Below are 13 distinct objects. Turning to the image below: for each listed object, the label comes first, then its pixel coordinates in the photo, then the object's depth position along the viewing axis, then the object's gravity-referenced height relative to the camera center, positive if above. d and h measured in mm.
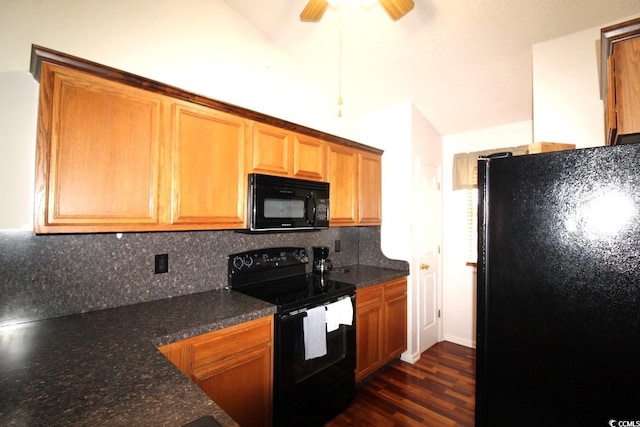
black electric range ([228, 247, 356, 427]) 1746 -805
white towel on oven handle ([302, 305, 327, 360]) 1854 -776
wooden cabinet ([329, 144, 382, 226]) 2629 +341
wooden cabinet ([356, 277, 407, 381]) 2393 -980
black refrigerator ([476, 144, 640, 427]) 822 -224
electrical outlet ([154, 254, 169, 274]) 1812 -306
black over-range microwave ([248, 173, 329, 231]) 1944 +116
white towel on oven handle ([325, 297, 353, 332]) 2012 -707
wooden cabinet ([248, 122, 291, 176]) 2010 +514
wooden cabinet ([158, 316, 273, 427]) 1396 -808
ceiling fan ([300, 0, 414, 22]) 1545 +1211
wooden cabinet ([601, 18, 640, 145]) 1117 +587
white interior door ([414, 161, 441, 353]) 3100 -392
